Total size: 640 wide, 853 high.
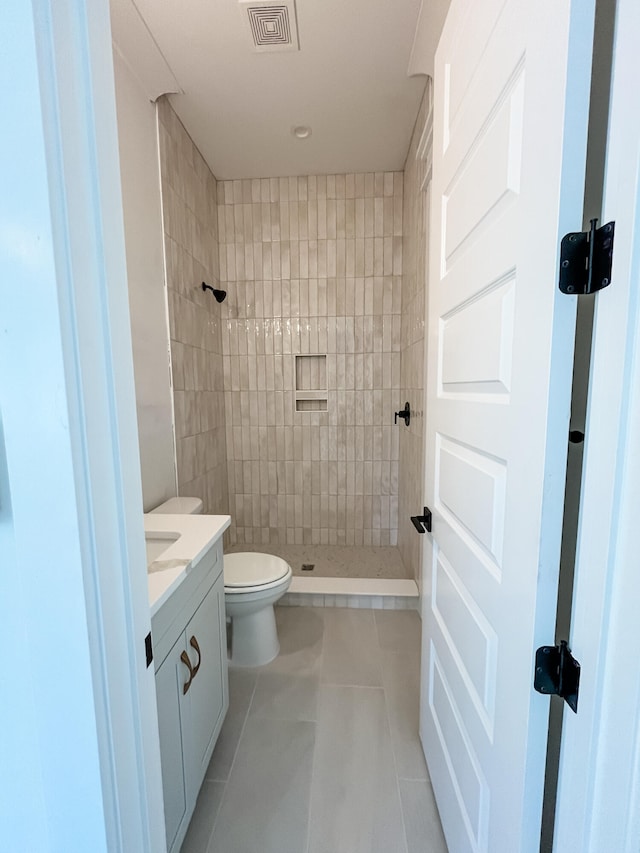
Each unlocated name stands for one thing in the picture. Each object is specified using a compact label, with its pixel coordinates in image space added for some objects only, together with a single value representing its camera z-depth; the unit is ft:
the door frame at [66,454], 1.24
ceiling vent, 4.35
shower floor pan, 6.95
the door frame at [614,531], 1.34
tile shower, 8.25
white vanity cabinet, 2.86
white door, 1.69
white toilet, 5.16
